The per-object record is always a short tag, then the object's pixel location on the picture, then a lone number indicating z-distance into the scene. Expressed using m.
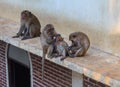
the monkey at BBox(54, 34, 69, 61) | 7.79
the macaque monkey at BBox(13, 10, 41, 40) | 9.11
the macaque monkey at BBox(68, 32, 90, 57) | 7.62
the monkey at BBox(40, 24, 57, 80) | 7.98
